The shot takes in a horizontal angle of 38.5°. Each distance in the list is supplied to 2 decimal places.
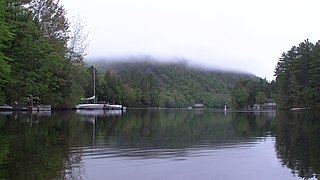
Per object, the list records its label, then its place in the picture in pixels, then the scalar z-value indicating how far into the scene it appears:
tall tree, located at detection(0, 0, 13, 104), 28.27
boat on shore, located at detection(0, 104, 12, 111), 51.87
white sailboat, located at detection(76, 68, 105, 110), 72.22
